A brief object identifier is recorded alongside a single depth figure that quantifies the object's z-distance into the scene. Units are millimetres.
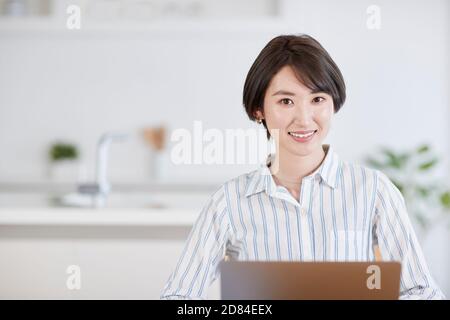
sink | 3178
